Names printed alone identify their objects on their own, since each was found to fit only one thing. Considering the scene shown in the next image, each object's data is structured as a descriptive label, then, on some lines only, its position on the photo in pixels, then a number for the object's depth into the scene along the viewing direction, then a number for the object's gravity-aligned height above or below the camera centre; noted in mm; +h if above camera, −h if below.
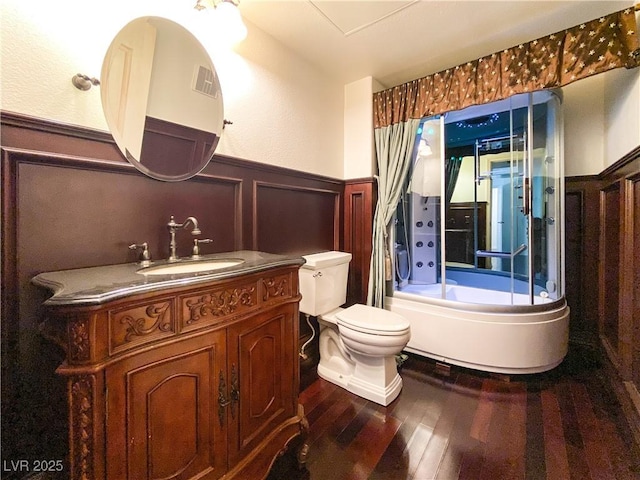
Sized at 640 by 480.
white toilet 1620 -594
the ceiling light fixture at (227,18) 1315 +1086
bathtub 1848 -681
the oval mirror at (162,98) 1143 +657
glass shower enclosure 2156 +297
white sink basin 1164 -124
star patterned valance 1478 +1082
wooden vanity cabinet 669 -438
